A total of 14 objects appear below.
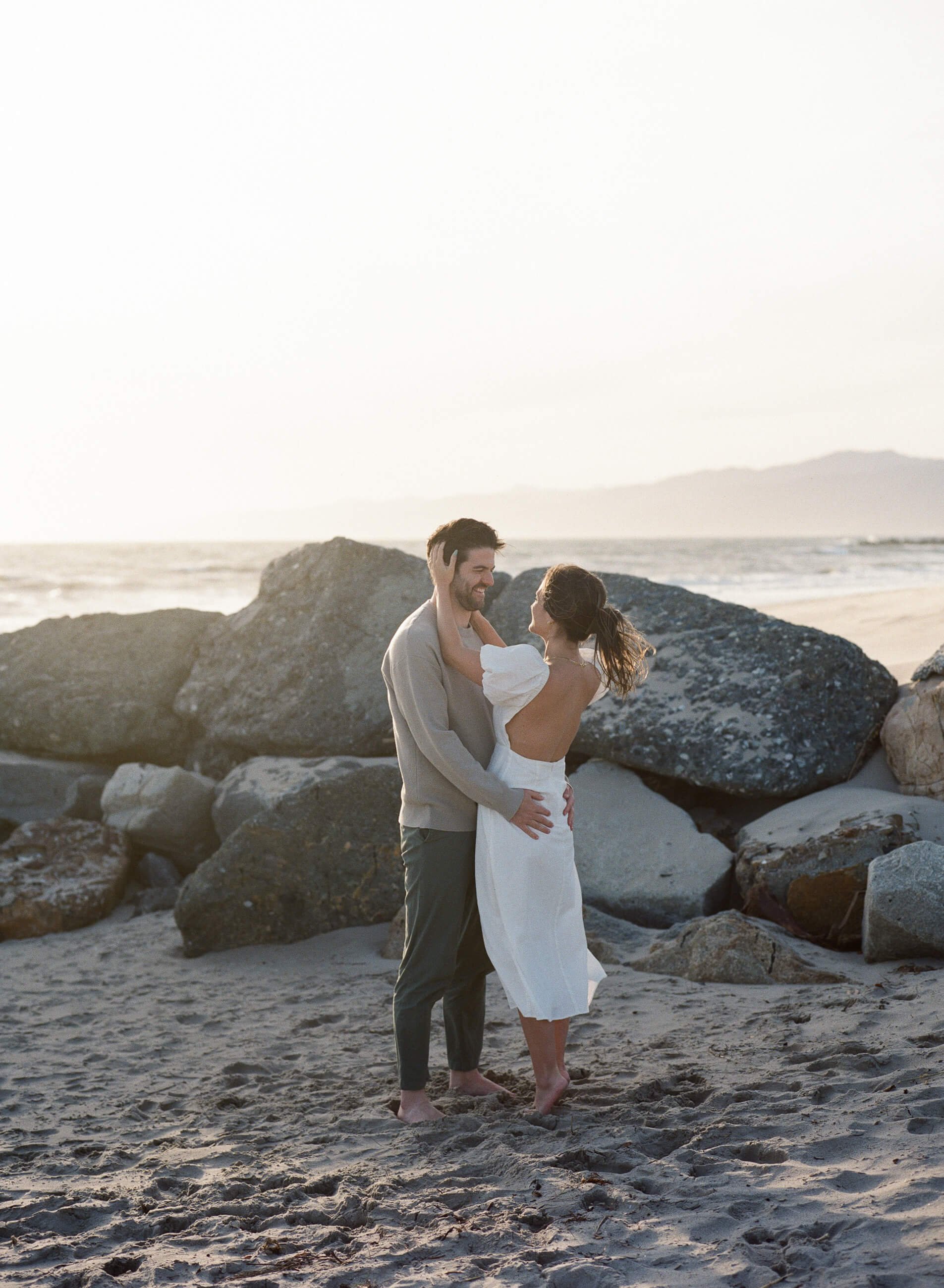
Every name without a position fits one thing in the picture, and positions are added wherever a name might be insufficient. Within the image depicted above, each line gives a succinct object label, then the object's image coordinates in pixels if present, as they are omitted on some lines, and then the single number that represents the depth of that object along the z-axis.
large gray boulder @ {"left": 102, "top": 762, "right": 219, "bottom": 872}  7.06
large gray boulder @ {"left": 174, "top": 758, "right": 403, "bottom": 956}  6.00
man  3.71
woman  3.72
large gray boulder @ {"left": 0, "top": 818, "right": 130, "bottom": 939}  6.45
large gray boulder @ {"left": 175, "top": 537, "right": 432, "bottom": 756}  7.19
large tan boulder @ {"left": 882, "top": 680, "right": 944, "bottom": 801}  6.14
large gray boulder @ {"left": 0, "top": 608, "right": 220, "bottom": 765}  7.97
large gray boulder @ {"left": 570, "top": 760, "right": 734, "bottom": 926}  6.00
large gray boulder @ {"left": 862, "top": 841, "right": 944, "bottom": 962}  4.88
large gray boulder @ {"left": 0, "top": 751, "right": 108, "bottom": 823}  7.66
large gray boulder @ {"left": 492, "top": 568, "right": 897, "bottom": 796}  6.47
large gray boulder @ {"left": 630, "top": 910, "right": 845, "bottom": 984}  4.95
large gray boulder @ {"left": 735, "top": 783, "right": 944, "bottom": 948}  5.47
